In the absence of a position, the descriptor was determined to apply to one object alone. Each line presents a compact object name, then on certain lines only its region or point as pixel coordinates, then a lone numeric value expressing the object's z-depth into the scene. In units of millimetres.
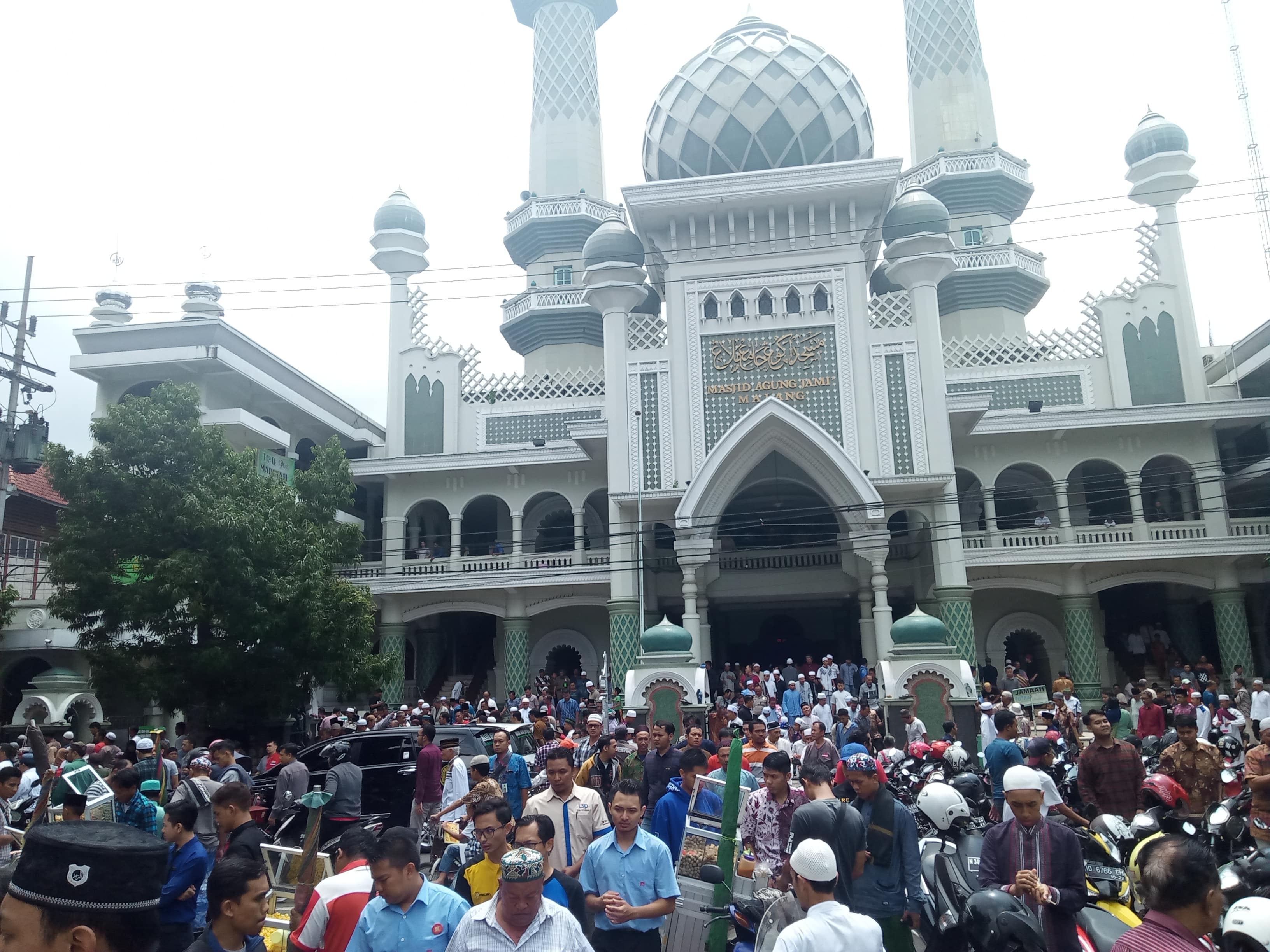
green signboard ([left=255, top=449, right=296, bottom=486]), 21484
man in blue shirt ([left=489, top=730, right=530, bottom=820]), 8156
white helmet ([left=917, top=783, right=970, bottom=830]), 4984
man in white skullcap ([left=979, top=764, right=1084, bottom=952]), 4223
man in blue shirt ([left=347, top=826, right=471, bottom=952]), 3691
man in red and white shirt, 3986
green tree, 15625
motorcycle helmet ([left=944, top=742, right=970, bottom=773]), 8008
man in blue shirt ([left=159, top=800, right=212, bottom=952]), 4922
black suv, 11109
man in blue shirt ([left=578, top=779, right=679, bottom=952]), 4496
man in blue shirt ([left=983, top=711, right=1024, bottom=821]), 7316
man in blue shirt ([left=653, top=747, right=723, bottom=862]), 5672
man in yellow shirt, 4734
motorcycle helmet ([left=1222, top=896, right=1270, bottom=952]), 2939
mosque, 22297
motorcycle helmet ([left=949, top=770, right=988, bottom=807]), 6020
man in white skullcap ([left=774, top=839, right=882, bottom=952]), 3256
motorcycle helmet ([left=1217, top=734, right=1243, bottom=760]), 8844
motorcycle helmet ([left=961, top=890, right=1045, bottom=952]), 3838
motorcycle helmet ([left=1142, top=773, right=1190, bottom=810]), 6113
